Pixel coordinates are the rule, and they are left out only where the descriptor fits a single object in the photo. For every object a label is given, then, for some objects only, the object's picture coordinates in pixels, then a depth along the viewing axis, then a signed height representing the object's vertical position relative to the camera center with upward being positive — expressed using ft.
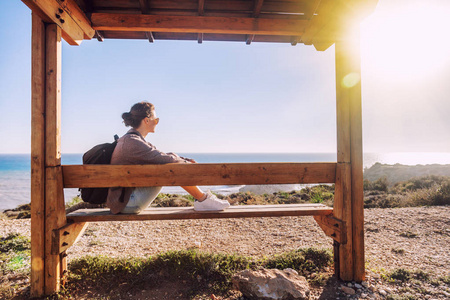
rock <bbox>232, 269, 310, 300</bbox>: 7.77 -4.28
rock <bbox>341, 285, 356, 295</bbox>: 8.80 -4.92
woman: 9.15 -0.28
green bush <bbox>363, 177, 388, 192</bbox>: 36.35 -4.90
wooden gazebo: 8.41 +0.97
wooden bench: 8.82 -2.28
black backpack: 9.27 -0.23
